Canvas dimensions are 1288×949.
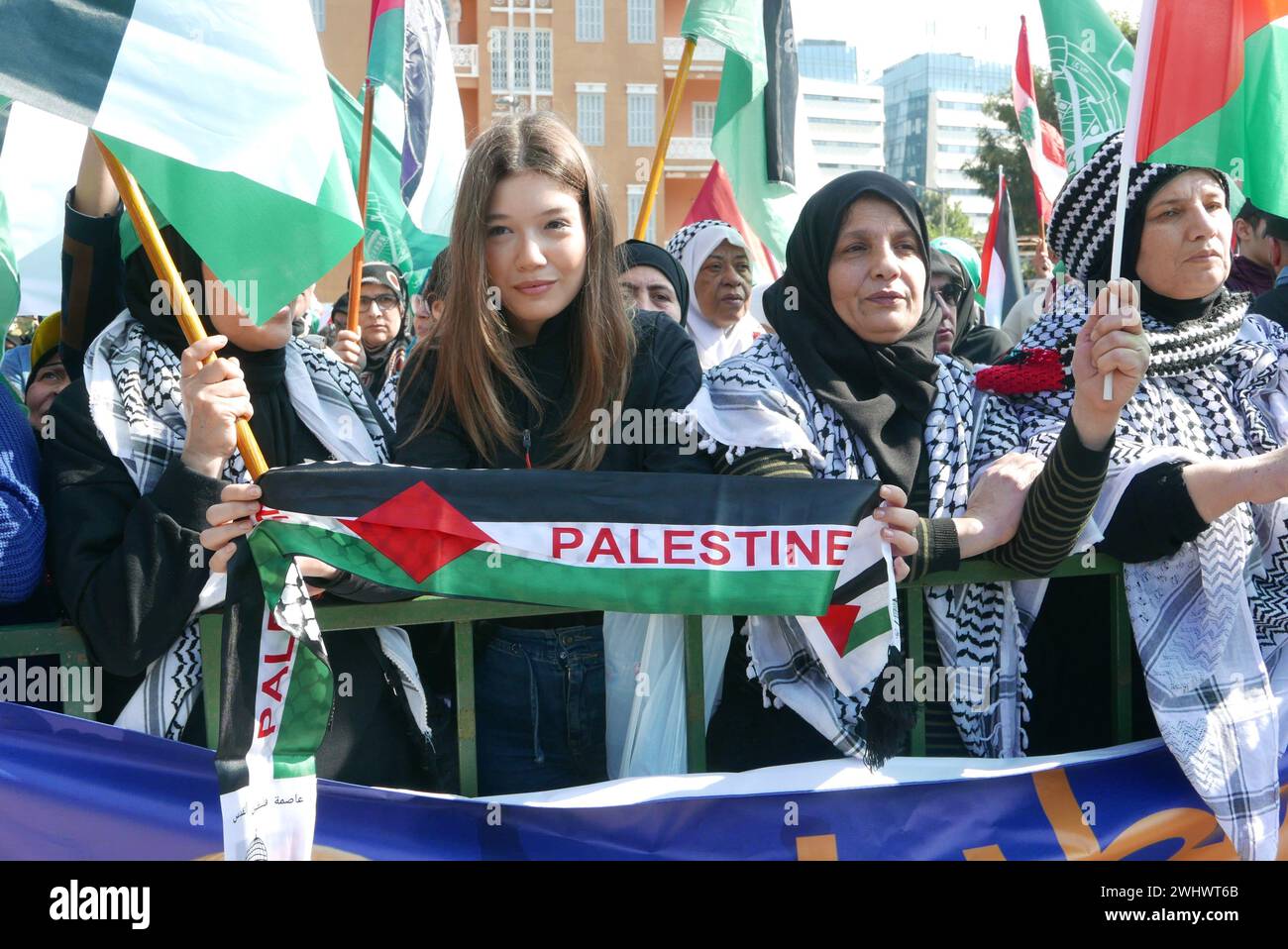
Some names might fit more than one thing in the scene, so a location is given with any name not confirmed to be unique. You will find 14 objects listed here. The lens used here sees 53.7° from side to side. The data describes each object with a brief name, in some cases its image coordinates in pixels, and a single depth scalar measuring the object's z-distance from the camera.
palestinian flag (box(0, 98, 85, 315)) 4.08
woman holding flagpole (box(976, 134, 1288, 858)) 2.85
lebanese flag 7.31
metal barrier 2.65
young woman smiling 2.87
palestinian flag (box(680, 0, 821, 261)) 5.54
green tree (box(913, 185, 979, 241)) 62.37
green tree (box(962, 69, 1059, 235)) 34.41
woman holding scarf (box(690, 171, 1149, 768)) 2.78
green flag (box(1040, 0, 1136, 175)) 4.90
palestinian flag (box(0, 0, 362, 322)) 2.39
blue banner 2.65
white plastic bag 2.81
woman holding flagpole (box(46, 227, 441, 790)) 2.60
